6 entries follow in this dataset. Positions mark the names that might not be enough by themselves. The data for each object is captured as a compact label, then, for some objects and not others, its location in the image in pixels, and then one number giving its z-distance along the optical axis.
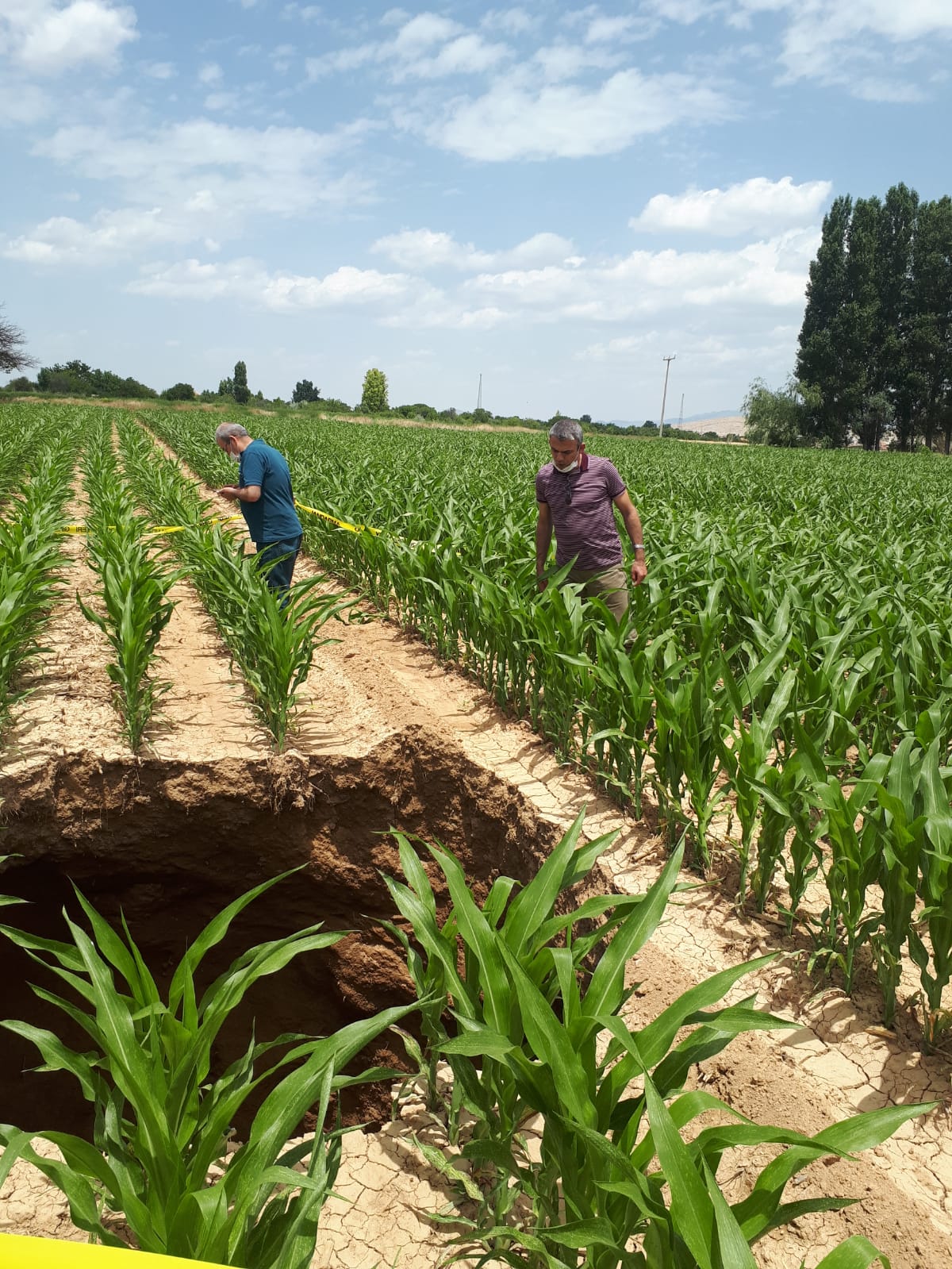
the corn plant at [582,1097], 1.32
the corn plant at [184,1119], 1.42
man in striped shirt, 4.22
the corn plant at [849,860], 2.21
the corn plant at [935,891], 2.07
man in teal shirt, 4.96
